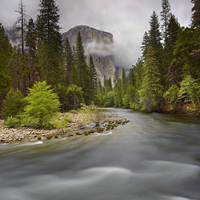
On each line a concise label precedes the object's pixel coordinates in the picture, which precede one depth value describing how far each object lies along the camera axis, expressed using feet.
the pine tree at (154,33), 79.77
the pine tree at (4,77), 49.14
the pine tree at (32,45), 56.85
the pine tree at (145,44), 93.19
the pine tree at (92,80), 110.97
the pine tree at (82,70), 99.71
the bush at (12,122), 26.91
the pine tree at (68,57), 111.44
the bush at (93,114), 32.63
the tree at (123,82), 163.78
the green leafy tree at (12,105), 31.09
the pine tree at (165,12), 78.12
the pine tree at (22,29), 46.85
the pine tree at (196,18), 41.41
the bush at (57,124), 28.09
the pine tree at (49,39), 52.65
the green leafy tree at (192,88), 46.80
